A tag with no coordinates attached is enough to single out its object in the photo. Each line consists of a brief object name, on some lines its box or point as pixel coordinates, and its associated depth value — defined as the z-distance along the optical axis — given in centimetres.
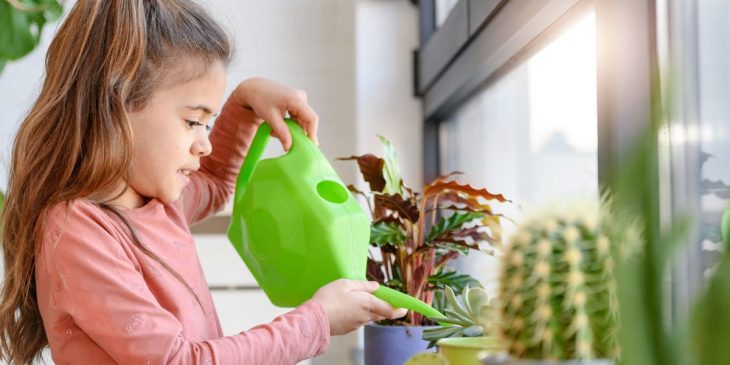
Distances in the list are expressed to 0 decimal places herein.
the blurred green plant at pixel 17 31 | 187
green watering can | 96
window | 106
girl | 91
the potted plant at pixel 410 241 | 109
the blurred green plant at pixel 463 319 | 82
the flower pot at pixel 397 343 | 108
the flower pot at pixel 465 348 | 62
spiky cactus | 40
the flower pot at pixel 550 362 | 40
